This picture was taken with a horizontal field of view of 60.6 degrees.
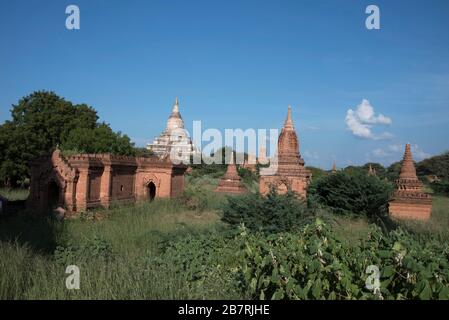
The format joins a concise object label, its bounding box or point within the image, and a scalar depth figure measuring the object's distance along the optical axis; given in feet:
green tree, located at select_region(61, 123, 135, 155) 101.40
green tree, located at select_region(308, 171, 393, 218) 58.29
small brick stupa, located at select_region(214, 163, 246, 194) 83.97
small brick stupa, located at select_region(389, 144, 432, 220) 59.72
